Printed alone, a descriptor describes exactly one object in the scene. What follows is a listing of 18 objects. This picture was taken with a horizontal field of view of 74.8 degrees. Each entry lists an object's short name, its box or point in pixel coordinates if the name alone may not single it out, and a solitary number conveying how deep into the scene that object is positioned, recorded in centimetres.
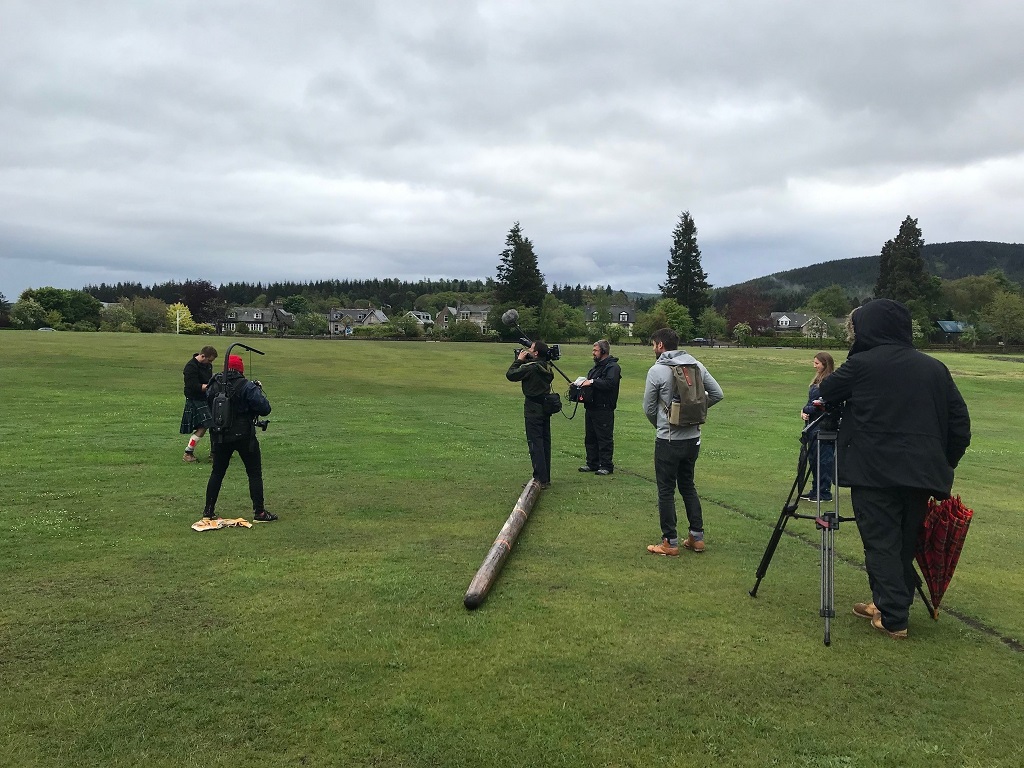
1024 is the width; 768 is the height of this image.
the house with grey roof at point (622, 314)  18112
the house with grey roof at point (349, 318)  18125
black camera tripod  551
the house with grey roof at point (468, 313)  18588
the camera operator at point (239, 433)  873
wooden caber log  609
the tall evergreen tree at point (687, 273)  11112
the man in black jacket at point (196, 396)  1391
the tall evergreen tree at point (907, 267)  10412
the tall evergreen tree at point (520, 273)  10150
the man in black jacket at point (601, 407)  1262
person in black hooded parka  546
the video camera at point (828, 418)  598
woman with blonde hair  601
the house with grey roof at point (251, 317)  16938
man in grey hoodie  771
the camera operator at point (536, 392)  1098
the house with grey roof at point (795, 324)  14575
